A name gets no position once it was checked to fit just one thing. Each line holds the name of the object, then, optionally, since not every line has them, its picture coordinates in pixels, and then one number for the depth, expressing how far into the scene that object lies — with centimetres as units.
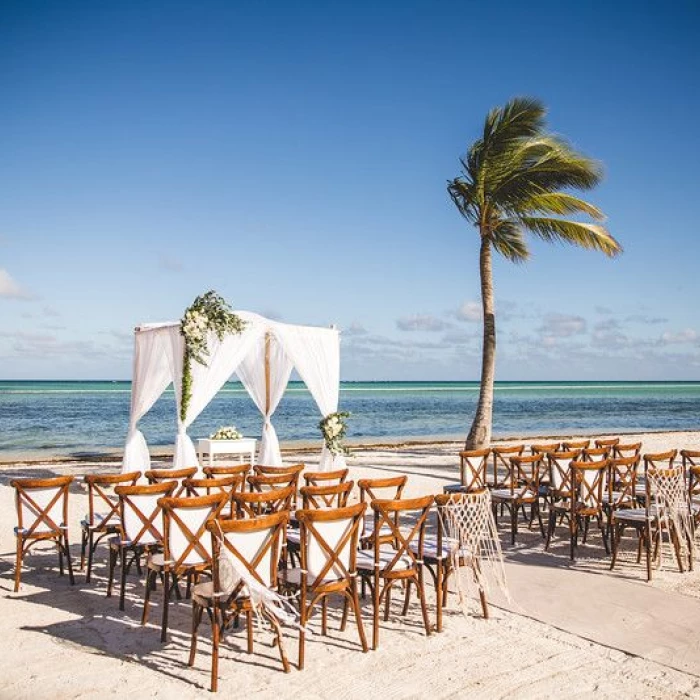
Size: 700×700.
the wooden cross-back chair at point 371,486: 617
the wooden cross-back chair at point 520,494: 838
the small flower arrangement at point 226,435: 1406
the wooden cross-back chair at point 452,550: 553
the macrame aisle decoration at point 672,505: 693
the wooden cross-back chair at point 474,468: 870
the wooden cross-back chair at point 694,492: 752
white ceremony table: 1366
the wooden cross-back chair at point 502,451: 933
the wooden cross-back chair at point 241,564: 455
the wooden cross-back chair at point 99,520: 667
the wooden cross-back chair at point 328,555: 484
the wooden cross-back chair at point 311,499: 596
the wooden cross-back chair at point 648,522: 685
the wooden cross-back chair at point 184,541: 516
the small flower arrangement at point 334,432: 1067
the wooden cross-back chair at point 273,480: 704
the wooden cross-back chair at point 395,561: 518
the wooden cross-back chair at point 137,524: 588
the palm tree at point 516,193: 1427
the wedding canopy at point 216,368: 1051
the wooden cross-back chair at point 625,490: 758
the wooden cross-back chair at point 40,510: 660
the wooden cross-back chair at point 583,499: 752
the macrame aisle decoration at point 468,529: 569
